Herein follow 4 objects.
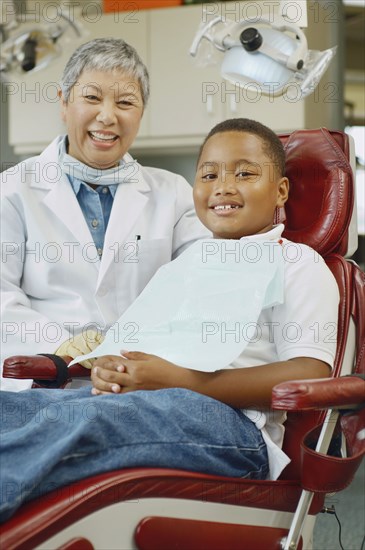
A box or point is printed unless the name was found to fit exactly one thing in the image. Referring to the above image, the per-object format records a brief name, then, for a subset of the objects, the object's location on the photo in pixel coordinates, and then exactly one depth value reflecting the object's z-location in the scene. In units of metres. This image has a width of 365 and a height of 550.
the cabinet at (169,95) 3.55
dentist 2.25
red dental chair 1.68
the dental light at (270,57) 2.13
